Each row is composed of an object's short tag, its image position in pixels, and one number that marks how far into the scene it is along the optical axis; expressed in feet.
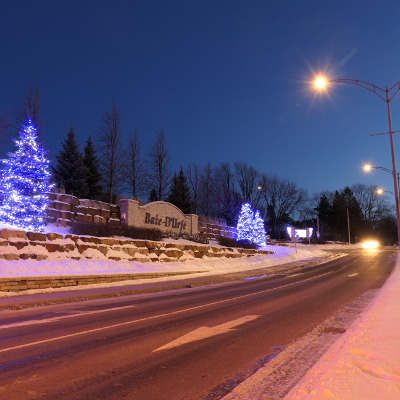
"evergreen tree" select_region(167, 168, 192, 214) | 166.91
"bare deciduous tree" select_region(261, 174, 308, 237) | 263.70
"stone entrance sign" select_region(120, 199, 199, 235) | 87.71
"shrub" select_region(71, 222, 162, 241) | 72.74
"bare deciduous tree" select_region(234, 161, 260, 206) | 241.76
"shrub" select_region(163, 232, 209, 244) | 96.36
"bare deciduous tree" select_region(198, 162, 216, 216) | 212.02
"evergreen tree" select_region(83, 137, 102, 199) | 139.96
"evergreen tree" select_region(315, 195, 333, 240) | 319.57
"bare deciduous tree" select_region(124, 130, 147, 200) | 141.28
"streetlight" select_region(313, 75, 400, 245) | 53.21
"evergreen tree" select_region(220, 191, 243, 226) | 211.00
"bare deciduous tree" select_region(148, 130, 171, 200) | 145.69
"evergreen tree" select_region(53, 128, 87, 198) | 124.16
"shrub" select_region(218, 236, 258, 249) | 118.87
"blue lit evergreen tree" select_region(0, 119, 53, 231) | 62.85
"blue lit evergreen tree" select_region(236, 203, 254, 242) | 142.82
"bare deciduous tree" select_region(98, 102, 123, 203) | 122.42
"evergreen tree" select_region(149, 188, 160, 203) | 171.63
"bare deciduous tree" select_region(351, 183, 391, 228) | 337.31
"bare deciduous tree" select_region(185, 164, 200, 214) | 214.69
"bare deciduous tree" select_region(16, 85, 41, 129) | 100.97
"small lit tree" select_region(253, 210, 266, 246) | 144.97
